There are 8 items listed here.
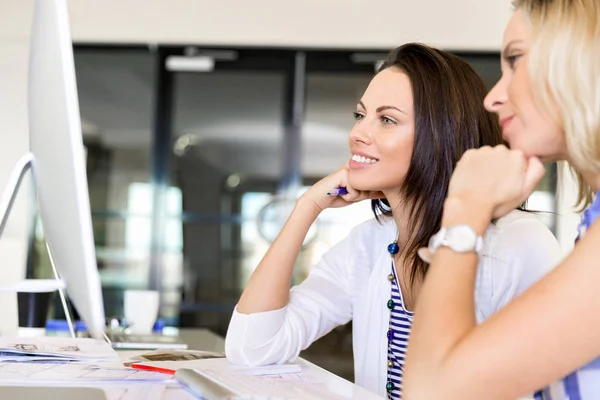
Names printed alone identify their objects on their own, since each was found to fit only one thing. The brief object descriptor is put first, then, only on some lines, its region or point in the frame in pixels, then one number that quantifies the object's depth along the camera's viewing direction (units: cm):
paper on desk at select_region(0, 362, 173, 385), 105
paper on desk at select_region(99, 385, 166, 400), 95
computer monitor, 108
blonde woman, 82
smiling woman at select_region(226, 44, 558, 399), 149
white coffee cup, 208
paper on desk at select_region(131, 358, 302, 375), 122
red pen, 116
